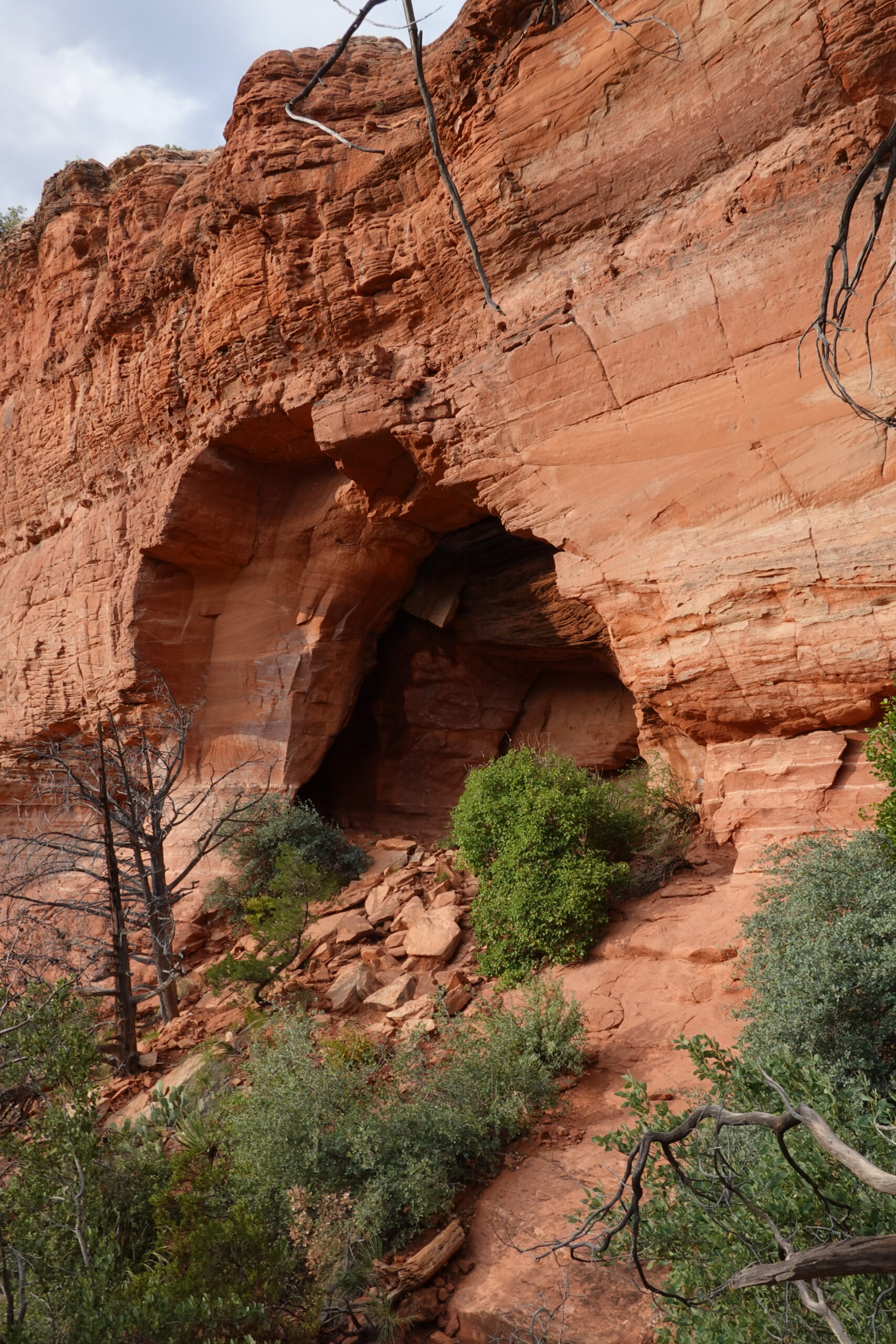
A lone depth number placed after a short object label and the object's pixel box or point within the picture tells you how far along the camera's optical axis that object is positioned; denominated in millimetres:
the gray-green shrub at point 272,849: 10375
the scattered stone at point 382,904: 8953
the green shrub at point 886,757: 5758
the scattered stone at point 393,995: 7246
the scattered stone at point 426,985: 7480
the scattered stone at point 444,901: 8641
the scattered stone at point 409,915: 8547
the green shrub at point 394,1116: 4809
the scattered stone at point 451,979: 7379
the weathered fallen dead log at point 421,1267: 4391
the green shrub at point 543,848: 7406
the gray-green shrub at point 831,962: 4703
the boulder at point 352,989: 7406
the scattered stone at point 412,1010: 7023
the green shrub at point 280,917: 7965
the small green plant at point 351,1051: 6133
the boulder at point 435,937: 7941
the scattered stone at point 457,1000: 7094
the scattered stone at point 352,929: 8641
